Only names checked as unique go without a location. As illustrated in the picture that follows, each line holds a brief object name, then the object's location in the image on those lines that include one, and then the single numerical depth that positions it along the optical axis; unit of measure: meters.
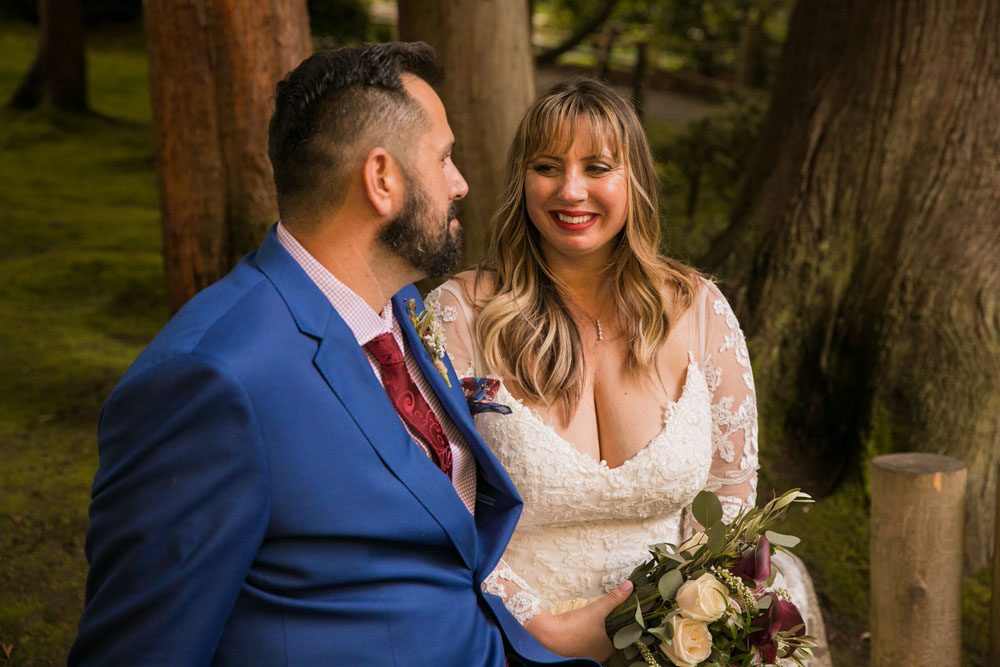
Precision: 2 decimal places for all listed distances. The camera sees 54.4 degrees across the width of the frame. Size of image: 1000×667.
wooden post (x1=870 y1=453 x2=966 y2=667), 3.63
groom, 1.68
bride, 2.84
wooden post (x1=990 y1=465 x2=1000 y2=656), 3.50
